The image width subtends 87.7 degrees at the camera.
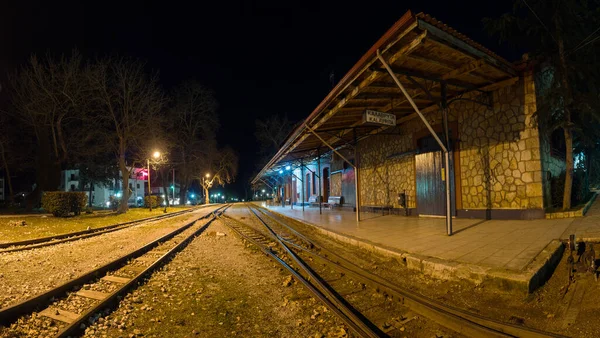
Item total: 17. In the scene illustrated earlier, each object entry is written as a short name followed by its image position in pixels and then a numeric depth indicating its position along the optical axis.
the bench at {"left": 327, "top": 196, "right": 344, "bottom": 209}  19.72
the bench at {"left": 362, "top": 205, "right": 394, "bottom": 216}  14.13
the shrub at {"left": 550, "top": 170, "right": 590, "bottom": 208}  8.68
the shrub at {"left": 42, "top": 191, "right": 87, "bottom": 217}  18.88
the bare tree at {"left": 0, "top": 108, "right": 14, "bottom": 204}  27.03
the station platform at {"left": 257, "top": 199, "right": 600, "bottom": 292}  4.45
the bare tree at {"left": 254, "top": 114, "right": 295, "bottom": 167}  47.88
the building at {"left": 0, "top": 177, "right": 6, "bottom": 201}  60.41
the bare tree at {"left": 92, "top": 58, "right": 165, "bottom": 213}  24.03
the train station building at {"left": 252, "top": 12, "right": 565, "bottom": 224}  6.80
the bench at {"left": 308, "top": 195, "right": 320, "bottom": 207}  24.73
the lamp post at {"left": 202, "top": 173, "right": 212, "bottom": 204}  49.41
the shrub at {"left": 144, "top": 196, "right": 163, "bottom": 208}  34.51
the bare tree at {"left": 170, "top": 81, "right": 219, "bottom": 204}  40.78
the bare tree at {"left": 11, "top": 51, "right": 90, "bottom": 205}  20.63
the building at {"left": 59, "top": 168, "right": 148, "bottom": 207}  62.00
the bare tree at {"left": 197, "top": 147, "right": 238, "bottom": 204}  47.89
